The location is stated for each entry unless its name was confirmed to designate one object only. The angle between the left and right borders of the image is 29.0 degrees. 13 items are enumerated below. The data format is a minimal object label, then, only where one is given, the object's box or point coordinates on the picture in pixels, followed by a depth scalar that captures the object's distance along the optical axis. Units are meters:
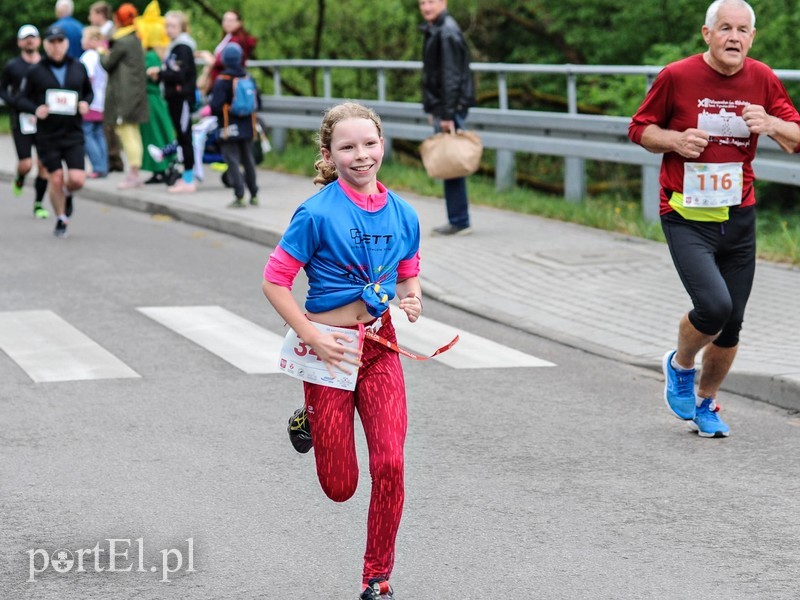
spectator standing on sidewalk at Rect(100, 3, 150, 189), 18.52
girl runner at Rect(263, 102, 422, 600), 4.84
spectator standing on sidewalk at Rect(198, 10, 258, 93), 17.12
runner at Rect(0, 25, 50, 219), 14.58
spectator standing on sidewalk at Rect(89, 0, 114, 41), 20.00
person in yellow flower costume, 18.94
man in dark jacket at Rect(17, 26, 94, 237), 14.33
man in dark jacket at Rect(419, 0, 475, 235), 13.59
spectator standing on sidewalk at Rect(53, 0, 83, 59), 20.41
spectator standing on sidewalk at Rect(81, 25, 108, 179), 19.67
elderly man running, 7.03
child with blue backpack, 15.98
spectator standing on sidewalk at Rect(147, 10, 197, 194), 17.64
